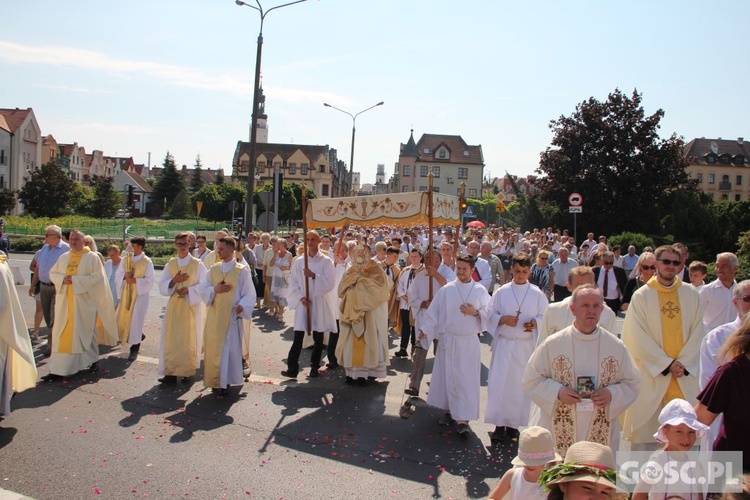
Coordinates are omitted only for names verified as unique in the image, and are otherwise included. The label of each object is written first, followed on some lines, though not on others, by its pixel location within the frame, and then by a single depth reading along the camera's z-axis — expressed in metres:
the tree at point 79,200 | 54.84
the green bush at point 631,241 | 25.13
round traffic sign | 23.77
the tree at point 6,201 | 48.53
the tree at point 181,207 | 78.38
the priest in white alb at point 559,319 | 5.58
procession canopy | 9.29
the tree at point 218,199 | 60.22
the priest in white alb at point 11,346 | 6.39
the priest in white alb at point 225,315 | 7.83
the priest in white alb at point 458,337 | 6.75
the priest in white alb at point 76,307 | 8.45
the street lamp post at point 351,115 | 35.91
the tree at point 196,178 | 89.99
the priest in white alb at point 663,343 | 5.63
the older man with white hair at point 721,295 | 7.32
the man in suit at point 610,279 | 11.21
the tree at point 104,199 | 60.00
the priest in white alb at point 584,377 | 4.19
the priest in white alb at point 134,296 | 9.85
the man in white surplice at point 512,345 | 6.45
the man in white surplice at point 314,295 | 9.02
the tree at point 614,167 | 34.78
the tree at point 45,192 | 51.16
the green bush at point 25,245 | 32.66
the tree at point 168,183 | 86.31
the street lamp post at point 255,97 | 17.59
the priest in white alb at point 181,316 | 8.34
